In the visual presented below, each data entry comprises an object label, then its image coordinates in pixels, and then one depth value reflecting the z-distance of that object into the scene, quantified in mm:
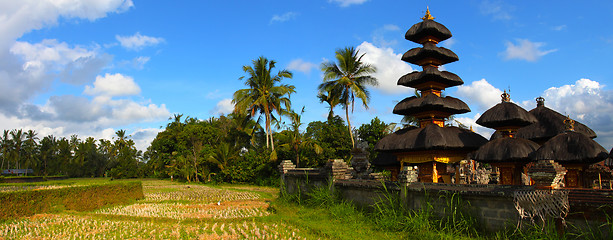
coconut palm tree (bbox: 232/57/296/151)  31853
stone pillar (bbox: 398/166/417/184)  10695
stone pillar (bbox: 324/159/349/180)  14391
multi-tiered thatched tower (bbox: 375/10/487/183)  14688
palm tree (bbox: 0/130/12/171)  63056
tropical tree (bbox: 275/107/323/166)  29188
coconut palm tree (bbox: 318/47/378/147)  28172
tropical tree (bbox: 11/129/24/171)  63731
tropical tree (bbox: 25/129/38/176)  66000
